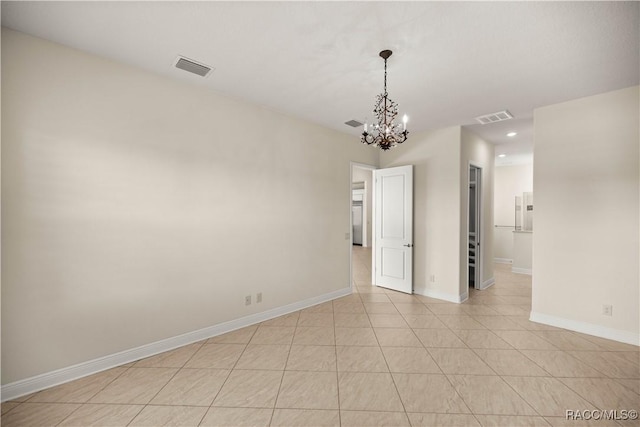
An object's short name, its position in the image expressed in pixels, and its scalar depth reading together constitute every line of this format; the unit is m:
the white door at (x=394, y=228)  4.82
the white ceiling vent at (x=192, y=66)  2.54
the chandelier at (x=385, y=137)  2.50
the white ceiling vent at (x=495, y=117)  3.77
